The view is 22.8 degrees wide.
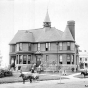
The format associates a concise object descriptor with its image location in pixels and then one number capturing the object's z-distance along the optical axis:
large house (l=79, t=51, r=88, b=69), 81.50
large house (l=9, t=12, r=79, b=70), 44.50
